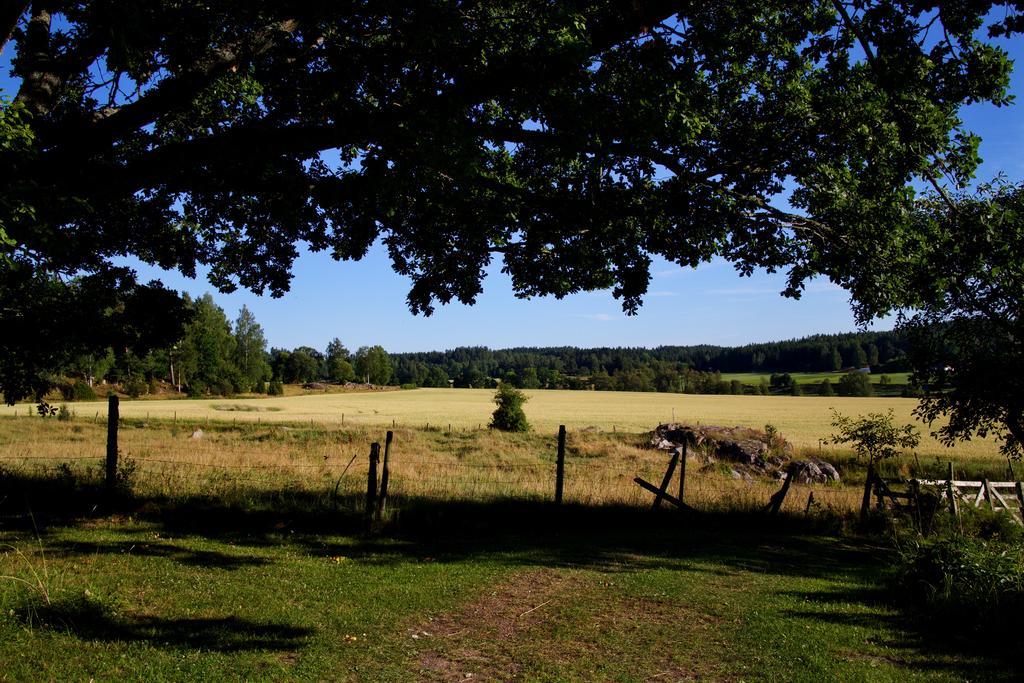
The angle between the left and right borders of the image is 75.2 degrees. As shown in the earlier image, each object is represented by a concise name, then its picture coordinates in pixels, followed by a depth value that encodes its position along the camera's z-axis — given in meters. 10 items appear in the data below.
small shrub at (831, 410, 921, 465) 17.77
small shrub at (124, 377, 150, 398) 82.12
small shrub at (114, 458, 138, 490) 13.12
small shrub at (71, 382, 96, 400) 70.31
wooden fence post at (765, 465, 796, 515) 15.59
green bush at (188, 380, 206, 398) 90.16
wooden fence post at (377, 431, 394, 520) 12.45
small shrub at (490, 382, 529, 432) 42.47
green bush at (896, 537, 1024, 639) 7.58
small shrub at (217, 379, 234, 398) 92.12
